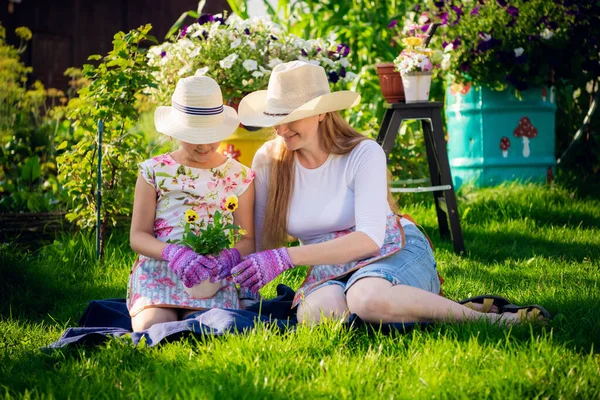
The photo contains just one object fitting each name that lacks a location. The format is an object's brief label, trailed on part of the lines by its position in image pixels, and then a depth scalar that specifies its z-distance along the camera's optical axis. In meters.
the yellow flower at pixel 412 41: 4.34
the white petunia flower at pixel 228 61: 4.32
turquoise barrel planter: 5.51
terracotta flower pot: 4.35
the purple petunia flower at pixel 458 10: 5.18
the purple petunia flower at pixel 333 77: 4.67
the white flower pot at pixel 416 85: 4.26
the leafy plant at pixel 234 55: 4.44
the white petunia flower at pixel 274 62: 4.43
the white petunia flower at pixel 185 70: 4.45
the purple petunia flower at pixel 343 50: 4.85
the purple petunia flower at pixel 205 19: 4.72
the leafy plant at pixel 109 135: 3.99
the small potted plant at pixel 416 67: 4.26
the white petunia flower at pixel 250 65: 4.34
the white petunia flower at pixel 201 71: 4.27
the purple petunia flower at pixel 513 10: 5.10
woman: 2.60
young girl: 2.81
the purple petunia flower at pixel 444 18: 5.21
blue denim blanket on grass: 2.54
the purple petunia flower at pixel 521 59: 5.11
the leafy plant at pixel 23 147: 4.86
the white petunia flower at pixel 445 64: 5.16
